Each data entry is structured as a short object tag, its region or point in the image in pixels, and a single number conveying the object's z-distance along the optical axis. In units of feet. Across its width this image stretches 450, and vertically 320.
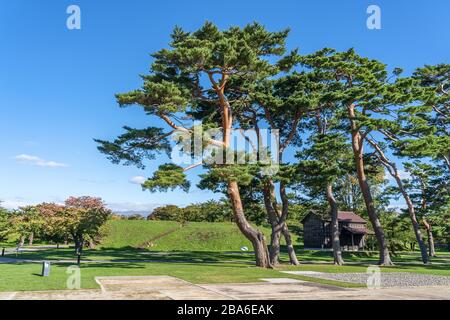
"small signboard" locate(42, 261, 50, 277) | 50.80
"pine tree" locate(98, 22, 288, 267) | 60.64
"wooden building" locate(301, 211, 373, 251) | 165.78
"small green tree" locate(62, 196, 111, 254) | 106.32
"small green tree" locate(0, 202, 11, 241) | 125.35
